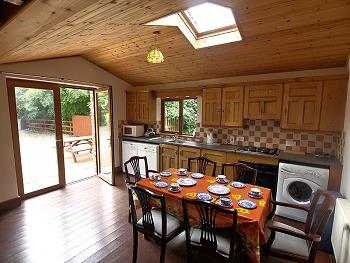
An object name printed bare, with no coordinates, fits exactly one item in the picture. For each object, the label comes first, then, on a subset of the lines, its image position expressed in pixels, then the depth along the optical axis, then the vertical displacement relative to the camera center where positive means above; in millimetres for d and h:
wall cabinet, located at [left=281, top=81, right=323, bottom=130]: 2762 +122
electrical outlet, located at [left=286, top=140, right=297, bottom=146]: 3205 -504
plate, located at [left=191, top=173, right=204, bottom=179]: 2514 -847
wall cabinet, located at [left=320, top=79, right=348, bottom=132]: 2639 +121
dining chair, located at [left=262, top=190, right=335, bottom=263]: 1486 -1057
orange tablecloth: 1564 -875
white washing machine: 2574 -1004
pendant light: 2211 +645
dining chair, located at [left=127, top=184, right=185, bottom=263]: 1761 -1132
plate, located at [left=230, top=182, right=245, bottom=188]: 2225 -854
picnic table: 5789 -1053
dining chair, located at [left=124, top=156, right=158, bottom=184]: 2760 -805
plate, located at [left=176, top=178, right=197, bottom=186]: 2235 -845
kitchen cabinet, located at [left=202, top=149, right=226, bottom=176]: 3332 -802
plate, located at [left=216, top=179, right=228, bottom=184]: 2340 -848
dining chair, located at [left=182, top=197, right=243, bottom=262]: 1521 -1097
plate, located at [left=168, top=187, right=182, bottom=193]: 2035 -840
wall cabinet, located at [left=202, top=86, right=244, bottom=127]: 3378 +117
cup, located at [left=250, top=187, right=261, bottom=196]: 2008 -845
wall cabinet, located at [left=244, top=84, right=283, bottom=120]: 3031 +183
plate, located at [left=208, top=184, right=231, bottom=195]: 2035 -850
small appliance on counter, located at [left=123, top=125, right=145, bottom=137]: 4594 -459
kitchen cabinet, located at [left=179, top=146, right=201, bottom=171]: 3632 -819
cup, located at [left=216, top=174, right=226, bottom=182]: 2377 -834
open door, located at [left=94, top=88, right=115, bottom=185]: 4126 -514
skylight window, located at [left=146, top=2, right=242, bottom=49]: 2478 +1203
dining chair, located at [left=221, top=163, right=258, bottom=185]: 2482 -799
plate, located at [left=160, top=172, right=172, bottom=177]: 2561 -843
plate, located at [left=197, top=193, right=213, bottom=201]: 1894 -853
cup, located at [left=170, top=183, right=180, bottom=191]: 2080 -826
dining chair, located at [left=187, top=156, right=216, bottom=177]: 2849 -797
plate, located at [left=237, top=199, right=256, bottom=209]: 1757 -859
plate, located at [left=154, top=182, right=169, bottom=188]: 2179 -845
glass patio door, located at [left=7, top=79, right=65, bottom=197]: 3221 -455
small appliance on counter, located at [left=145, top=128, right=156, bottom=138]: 4686 -529
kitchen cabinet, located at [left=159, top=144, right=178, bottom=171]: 3890 -931
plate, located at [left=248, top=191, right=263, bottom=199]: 1944 -854
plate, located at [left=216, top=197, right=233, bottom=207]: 1762 -852
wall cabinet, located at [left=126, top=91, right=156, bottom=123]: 4527 +134
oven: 2912 -973
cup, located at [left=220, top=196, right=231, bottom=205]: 1789 -845
